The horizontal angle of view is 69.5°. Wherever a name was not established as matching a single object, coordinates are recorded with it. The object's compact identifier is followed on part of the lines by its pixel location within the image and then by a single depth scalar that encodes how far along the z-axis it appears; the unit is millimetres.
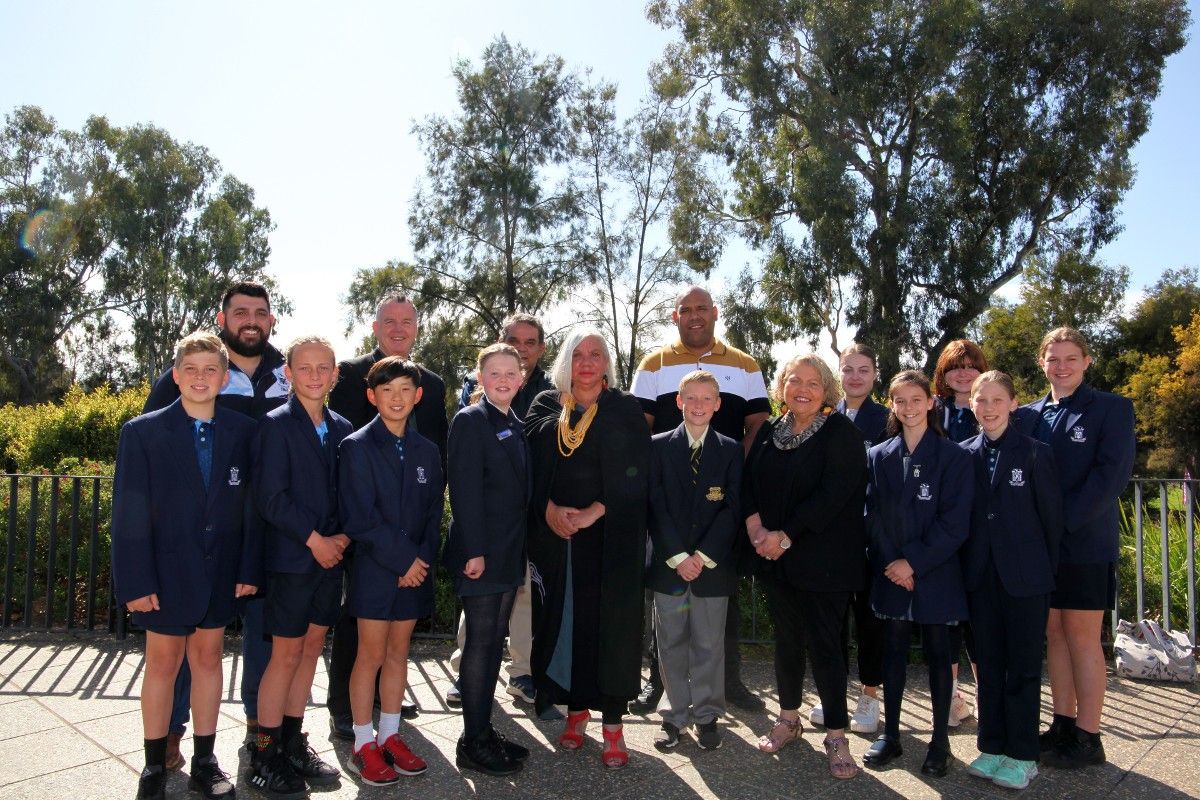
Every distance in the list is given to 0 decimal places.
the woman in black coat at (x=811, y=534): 4070
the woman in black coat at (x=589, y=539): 4191
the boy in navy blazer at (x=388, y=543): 3830
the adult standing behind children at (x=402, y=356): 4902
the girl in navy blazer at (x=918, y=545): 4027
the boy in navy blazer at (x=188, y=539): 3541
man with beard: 4137
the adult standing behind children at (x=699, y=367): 5230
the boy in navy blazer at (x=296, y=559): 3746
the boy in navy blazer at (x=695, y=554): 4285
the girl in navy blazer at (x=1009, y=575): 3945
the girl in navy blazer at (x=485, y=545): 3979
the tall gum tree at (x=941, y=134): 24844
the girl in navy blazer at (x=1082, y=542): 4117
